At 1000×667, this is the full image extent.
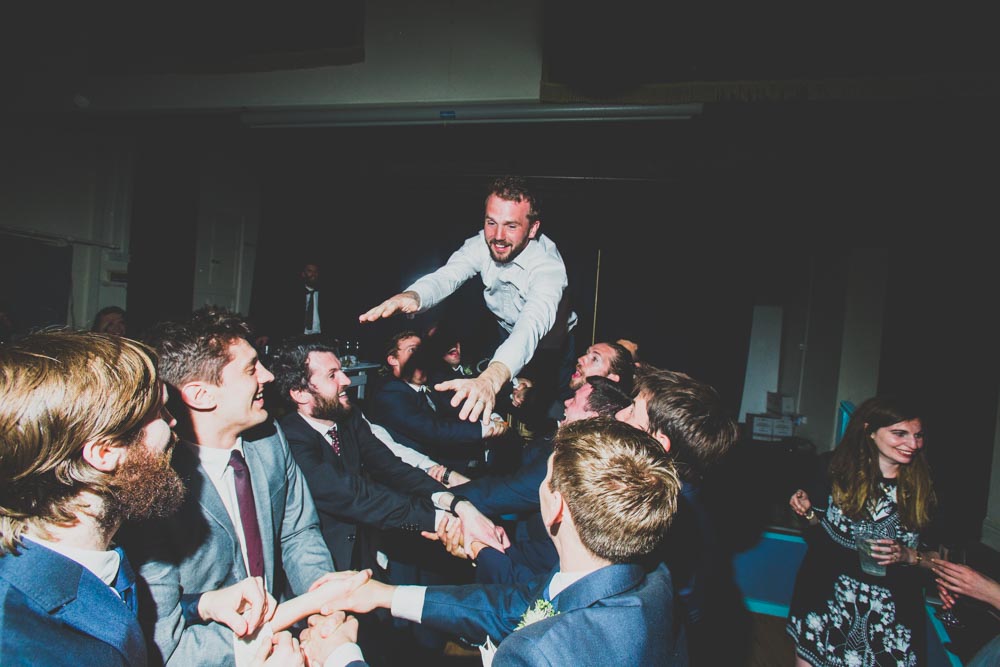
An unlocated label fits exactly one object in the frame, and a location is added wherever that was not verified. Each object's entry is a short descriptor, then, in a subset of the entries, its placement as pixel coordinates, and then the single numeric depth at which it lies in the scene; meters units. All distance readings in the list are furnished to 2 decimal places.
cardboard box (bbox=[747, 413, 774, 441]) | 6.66
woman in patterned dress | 2.25
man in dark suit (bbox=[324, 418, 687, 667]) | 1.13
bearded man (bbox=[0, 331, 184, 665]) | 0.91
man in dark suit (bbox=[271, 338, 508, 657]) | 2.24
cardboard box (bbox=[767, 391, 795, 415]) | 7.08
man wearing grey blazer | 1.33
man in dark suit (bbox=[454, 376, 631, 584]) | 1.94
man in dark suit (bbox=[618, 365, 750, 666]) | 1.84
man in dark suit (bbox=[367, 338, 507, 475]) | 3.33
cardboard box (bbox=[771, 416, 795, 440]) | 6.64
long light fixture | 3.94
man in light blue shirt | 1.87
